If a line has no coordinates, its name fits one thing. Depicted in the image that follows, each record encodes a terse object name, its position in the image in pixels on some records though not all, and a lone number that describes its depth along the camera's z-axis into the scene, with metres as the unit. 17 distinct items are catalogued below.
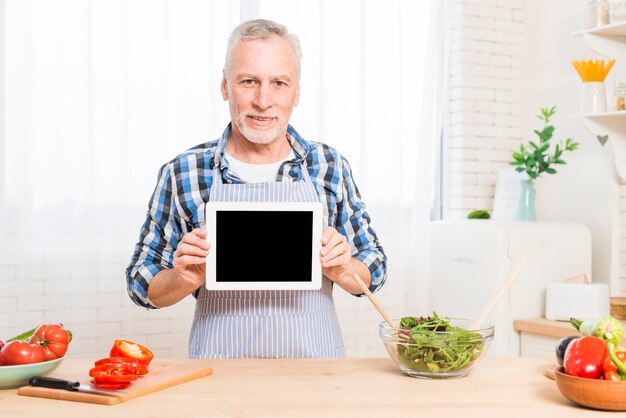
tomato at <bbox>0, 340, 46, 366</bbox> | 1.88
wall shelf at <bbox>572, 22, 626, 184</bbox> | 4.01
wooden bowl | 1.68
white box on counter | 3.88
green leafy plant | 4.30
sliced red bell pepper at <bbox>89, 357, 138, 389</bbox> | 1.82
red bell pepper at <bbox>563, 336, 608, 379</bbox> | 1.72
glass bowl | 1.97
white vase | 4.00
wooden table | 1.71
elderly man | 2.54
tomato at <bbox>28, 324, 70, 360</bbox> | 1.93
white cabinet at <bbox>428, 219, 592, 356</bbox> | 4.00
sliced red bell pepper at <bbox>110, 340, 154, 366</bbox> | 1.97
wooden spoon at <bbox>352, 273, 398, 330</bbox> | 2.05
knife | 1.79
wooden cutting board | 1.77
